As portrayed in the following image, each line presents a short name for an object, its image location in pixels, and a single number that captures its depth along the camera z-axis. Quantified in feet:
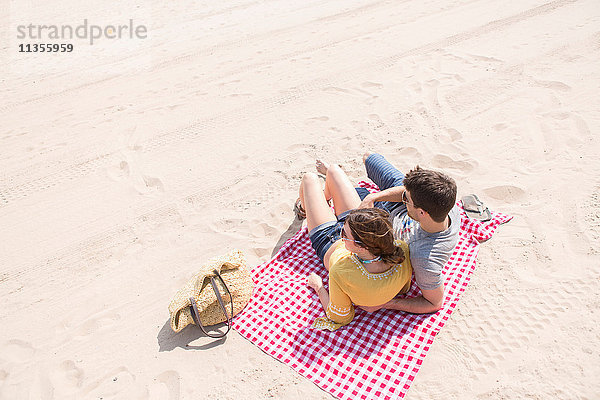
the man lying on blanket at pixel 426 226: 11.01
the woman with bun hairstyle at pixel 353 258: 10.71
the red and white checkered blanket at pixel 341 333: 11.68
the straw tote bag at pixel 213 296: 12.83
